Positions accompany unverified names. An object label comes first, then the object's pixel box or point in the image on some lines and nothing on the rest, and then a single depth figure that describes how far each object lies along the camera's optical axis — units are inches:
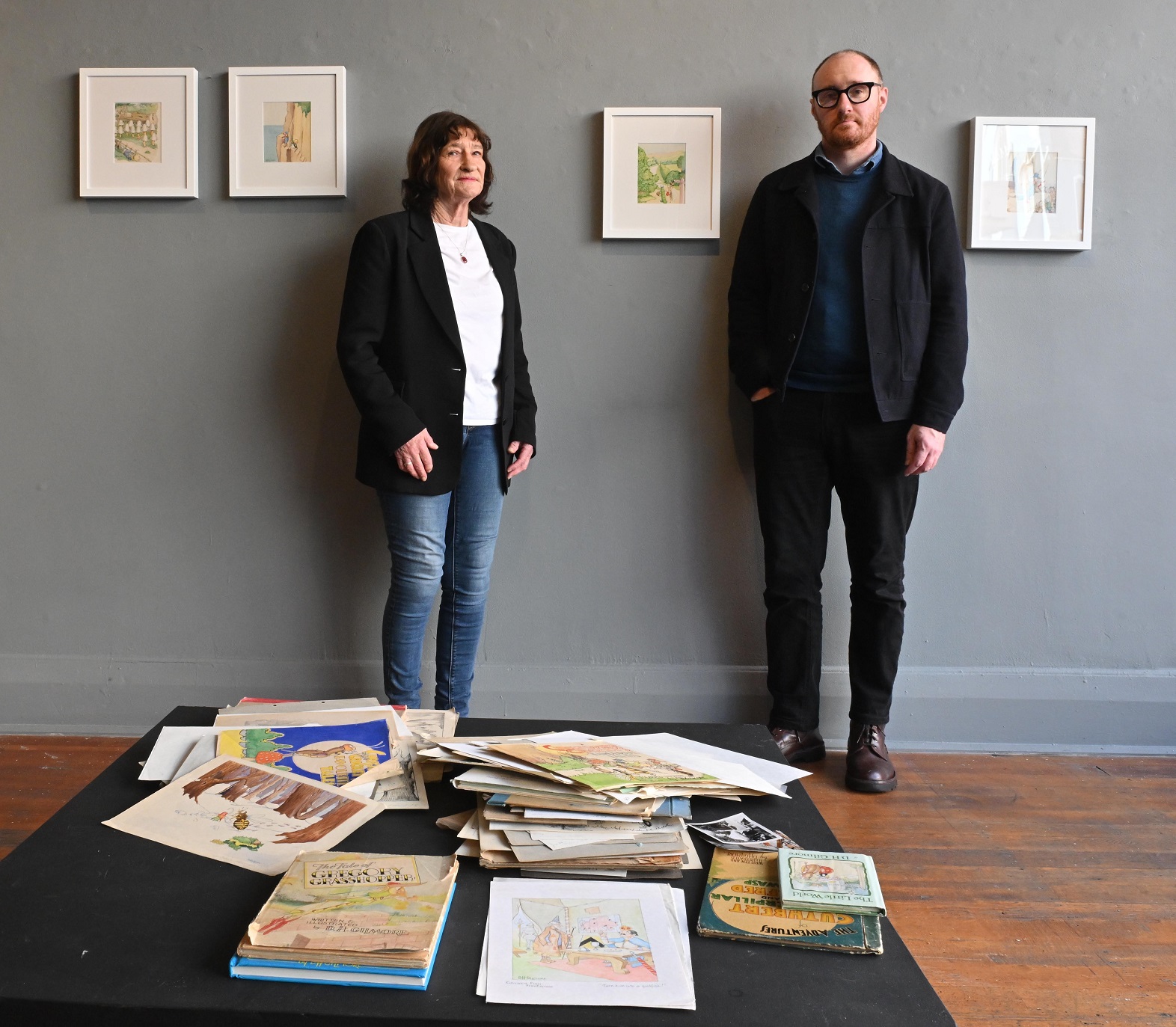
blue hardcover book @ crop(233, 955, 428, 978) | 33.4
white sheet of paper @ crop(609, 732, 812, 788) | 51.9
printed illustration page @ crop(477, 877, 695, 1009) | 32.9
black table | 31.9
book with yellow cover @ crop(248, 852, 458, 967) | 33.8
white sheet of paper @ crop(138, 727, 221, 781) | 50.9
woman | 90.9
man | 92.1
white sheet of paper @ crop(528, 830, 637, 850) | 41.6
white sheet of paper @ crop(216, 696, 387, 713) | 60.1
